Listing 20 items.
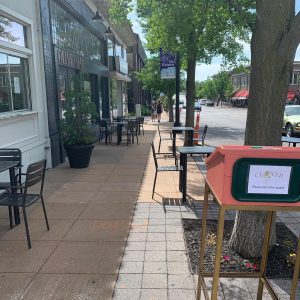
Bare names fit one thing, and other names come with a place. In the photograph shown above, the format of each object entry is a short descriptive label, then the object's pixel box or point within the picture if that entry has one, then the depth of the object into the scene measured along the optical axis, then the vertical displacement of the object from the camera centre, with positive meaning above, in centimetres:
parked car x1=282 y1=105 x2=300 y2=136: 1504 -152
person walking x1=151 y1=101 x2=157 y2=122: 2677 -220
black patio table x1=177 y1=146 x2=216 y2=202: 544 -113
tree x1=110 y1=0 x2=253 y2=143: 469 +101
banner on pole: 1110 +67
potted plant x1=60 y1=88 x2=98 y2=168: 801 -99
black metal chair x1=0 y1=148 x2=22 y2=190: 475 -99
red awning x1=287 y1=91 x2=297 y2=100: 5248 -129
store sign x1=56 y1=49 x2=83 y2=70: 886 +72
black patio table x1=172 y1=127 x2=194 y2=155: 875 -117
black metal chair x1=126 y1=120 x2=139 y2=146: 1212 -153
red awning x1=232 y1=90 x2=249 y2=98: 6986 -165
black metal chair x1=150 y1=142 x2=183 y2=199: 576 -139
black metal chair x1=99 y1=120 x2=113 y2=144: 1288 -176
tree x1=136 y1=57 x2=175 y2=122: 2311 +37
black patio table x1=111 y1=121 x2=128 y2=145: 1242 -169
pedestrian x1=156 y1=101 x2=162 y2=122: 2559 -182
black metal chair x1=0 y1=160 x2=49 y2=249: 377 -132
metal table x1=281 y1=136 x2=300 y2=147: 800 -126
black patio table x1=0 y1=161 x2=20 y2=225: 414 -101
